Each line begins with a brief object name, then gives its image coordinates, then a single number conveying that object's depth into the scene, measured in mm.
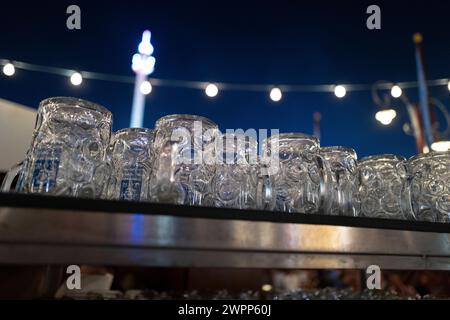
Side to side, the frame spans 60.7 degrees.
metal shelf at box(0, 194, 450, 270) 473
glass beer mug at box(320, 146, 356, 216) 877
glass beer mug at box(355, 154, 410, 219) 991
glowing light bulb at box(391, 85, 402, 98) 5066
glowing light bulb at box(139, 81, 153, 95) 4750
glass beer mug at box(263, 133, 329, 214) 856
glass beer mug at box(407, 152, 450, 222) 977
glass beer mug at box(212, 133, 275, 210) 822
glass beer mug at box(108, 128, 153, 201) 857
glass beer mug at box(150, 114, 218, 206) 778
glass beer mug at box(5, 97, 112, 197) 737
